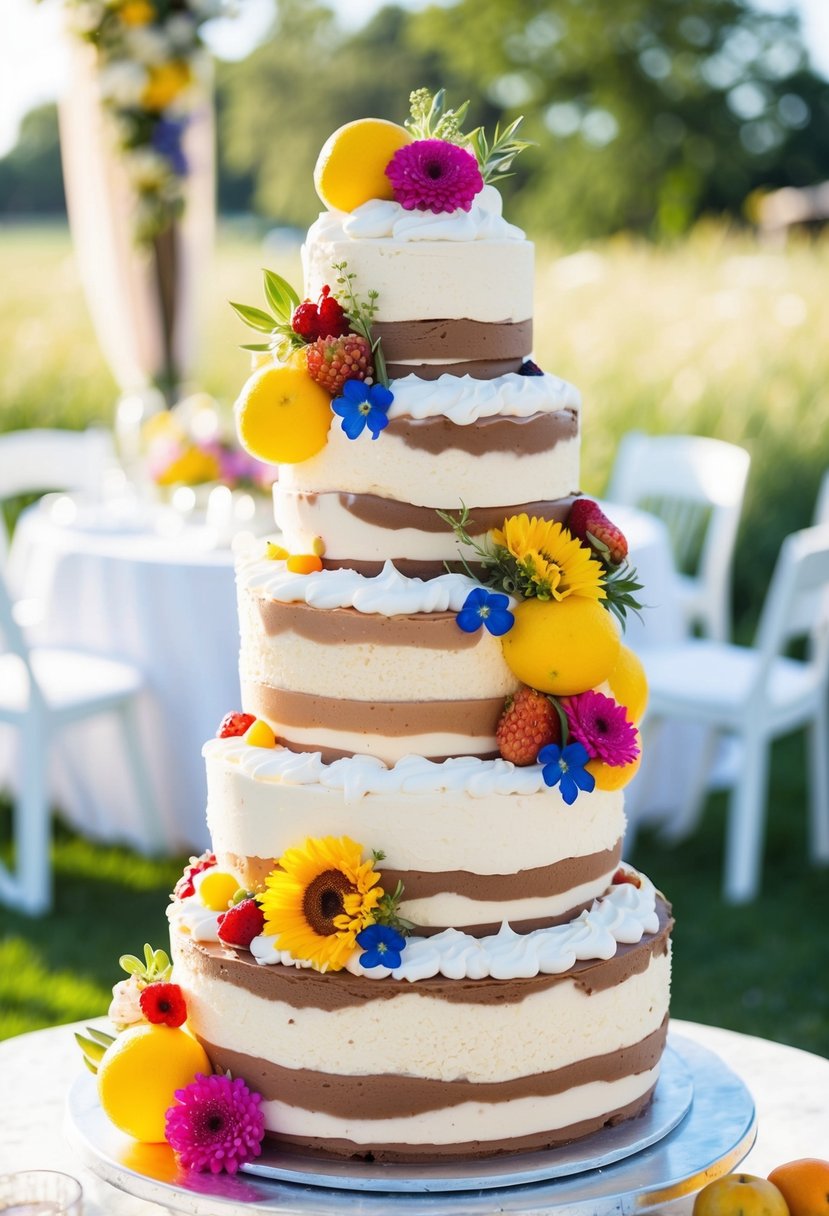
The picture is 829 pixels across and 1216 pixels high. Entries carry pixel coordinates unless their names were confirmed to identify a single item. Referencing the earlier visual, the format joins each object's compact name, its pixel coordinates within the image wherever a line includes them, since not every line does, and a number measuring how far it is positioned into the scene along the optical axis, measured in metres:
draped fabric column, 7.89
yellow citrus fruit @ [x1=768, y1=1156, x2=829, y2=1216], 2.24
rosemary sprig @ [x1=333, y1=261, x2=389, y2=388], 2.29
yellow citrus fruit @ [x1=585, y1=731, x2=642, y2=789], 2.30
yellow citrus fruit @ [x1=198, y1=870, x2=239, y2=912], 2.43
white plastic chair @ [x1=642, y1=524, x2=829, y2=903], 4.93
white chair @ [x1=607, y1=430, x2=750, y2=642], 5.94
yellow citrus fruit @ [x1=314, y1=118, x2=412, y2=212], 2.30
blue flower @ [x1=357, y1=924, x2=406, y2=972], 2.20
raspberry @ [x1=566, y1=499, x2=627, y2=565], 2.38
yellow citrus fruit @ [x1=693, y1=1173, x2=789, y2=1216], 2.17
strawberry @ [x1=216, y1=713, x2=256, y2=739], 2.50
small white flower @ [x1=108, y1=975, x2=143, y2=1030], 2.49
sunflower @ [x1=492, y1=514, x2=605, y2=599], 2.28
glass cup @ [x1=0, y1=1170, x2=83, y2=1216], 2.10
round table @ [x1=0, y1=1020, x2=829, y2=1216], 2.46
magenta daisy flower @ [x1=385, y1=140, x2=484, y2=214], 2.26
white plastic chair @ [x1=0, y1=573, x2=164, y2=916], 4.98
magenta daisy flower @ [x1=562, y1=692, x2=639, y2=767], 2.28
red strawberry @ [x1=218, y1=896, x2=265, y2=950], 2.32
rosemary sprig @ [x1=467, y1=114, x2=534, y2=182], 2.34
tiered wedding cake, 2.25
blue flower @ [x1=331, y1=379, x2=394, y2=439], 2.25
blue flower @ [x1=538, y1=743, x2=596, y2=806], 2.23
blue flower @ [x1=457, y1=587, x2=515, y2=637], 2.23
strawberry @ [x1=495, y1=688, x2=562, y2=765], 2.26
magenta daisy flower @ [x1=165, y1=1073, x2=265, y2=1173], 2.24
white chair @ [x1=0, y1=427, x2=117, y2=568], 6.64
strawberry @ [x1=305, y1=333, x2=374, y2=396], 2.27
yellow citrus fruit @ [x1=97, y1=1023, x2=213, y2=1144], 2.32
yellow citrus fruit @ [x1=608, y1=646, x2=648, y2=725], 2.42
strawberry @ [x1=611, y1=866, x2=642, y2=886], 2.55
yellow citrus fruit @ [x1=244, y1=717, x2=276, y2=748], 2.39
